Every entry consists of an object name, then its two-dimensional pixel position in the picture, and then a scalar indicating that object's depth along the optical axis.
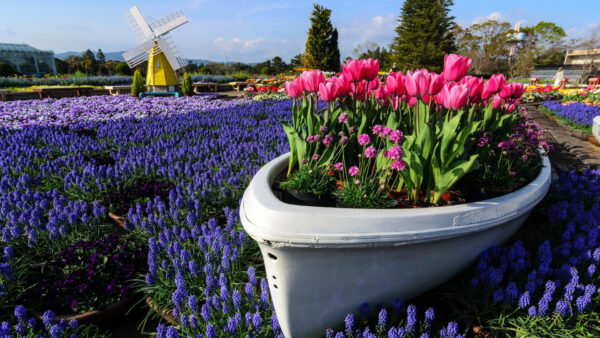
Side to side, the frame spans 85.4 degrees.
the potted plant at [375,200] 1.70
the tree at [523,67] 44.97
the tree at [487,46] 52.70
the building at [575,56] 68.64
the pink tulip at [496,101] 2.86
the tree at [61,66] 60.32
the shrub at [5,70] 35.12
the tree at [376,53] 59.44
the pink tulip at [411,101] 2.50
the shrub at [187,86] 18.11
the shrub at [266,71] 46.81
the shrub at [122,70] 44.03
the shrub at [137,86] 17.33
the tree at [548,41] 64.69
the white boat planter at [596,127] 6.81
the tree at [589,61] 33.38
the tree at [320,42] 28.95
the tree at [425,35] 40.09
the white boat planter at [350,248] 1.65
